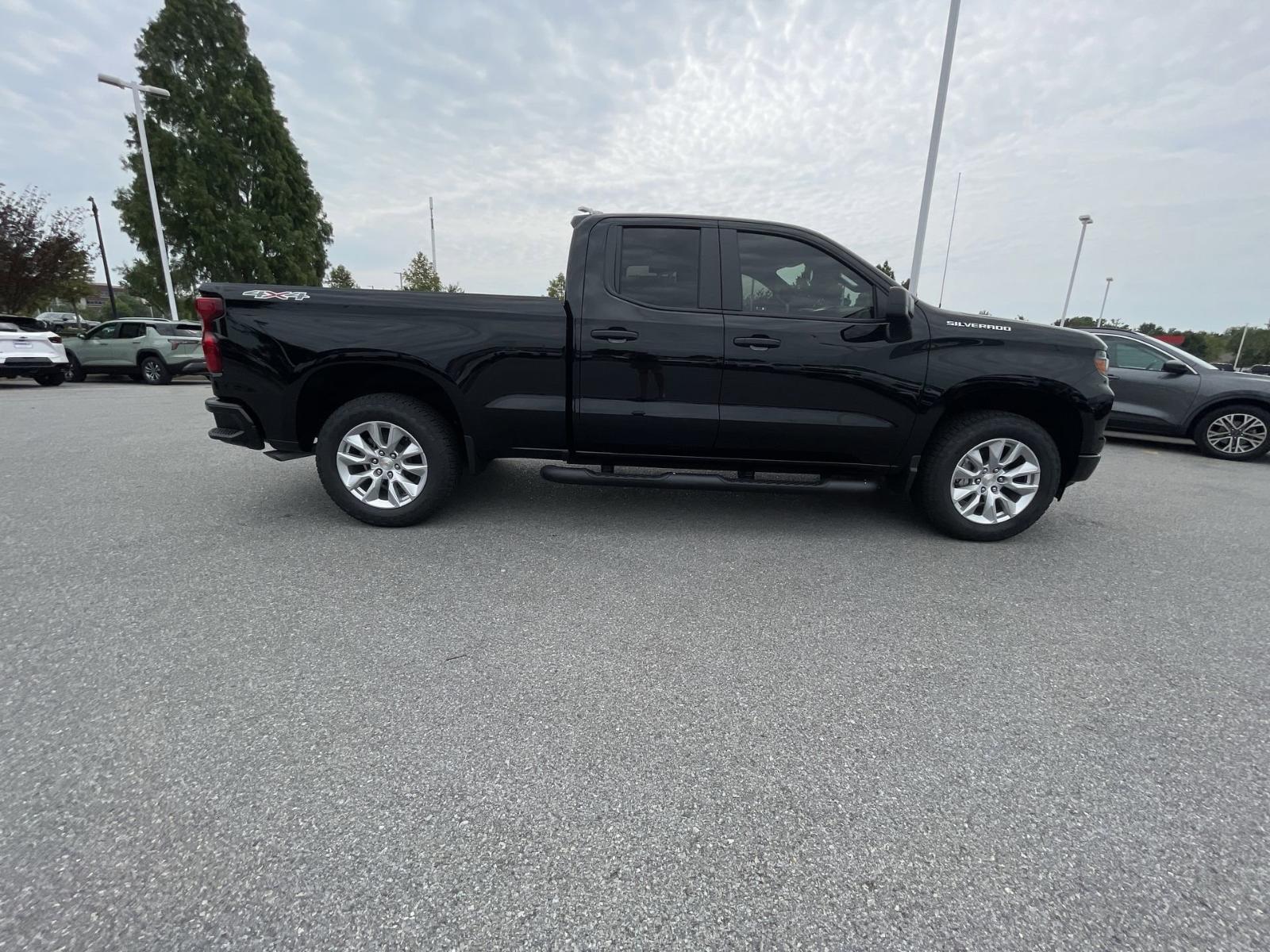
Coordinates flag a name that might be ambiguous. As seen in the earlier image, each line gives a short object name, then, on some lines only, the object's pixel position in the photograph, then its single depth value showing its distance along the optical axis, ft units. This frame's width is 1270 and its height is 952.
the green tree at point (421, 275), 126.00
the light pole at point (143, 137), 55.88
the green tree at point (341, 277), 148.39
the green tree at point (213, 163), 79.71
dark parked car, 25.21
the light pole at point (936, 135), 36.70
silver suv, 45.78
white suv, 39.70
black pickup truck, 12.35
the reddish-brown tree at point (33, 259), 63.05
